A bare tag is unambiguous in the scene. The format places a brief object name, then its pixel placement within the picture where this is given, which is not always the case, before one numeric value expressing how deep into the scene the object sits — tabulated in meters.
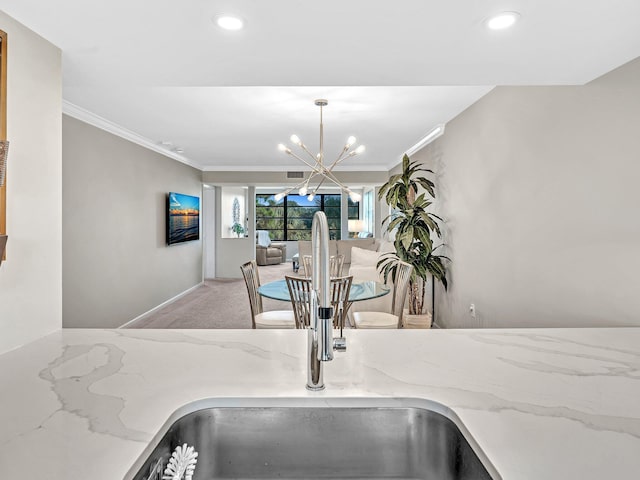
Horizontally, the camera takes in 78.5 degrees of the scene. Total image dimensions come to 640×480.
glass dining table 3.09
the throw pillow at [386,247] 6.04
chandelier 3.64
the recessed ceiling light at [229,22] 1.47
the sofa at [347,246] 7.53
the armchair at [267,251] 11.57
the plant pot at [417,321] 4.33
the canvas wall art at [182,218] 5.93
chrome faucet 0.89
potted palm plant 4.03
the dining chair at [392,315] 3.25
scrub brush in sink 0.76
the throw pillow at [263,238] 11.95
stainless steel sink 0.93
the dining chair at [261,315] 3.19
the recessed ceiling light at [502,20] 1.45
